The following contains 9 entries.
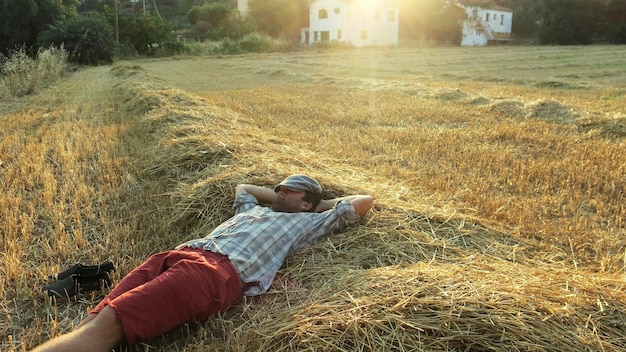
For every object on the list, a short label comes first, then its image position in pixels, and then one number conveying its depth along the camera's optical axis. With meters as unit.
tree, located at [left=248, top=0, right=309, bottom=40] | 50.88
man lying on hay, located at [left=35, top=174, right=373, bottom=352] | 2.16
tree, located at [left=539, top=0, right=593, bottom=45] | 45.77
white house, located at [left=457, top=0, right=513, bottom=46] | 53.31
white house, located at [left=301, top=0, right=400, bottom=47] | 47.06
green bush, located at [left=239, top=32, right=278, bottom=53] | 40.25
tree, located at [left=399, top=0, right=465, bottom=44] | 51.28
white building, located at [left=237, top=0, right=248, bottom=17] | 62.62
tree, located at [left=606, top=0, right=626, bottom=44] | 44.31
